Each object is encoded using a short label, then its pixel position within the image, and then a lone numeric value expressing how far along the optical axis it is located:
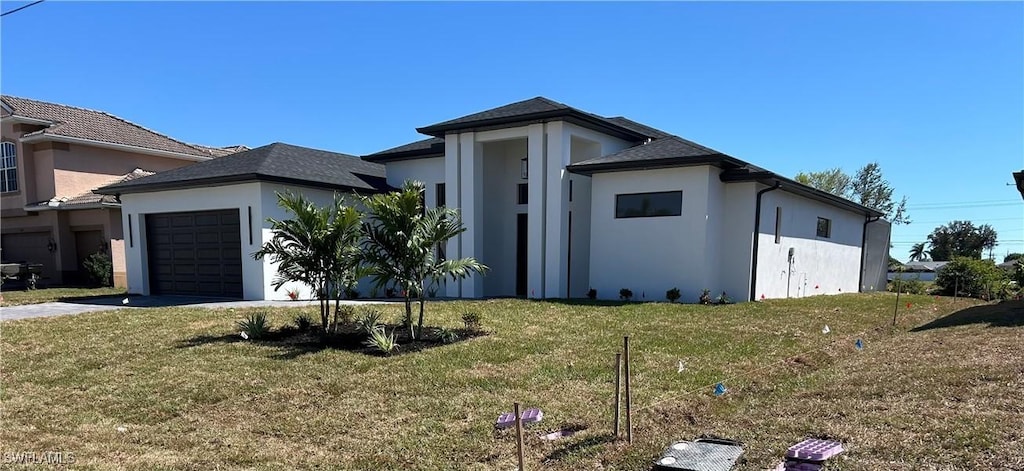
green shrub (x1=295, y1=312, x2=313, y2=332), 8.74
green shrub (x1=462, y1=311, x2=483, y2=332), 8.91
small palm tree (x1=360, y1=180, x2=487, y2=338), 7.80
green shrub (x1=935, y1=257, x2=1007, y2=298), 18.89
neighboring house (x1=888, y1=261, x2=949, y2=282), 45.90
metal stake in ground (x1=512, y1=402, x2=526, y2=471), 3.25
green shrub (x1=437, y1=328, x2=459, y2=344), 8.01
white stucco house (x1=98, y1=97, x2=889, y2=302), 13.55
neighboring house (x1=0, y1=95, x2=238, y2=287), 19.39
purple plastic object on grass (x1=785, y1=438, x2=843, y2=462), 3.41
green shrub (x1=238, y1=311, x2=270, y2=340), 8.33
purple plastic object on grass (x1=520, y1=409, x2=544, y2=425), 4.55
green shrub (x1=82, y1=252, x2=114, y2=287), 18.98
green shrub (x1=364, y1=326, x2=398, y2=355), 7.23
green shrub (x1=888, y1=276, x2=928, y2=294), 21.00
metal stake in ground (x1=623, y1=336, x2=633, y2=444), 4.02
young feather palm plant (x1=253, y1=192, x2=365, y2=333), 8.03
